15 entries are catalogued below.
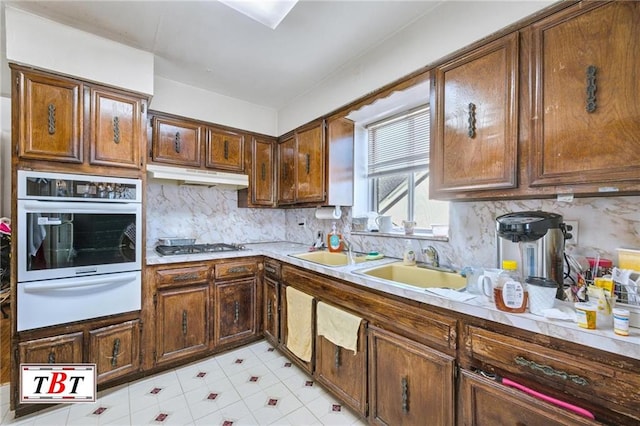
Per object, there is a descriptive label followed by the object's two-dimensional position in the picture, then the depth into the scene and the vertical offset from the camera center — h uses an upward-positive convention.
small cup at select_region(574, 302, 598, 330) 0.88 -0.34
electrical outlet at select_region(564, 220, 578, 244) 1.31 -0.09
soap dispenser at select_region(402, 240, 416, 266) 1.96 -0.34
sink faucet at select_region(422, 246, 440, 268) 1.87 -0.31
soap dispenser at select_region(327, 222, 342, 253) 2.56 -0.30
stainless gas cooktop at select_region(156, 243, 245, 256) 2.43 -0.37
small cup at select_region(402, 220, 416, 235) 2.14 -0.13
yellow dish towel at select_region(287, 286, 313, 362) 2.06 -0.90
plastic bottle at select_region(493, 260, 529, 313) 1.03 -0.33
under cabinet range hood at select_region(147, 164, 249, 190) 2.30 +0.32
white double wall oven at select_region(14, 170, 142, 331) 1.69 -0.26
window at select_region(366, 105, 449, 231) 2.16 +0.36
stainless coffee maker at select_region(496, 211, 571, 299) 1.12 -0.12
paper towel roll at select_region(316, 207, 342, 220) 2.65 -0.02
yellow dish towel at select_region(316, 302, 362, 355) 1.66 -0.76
